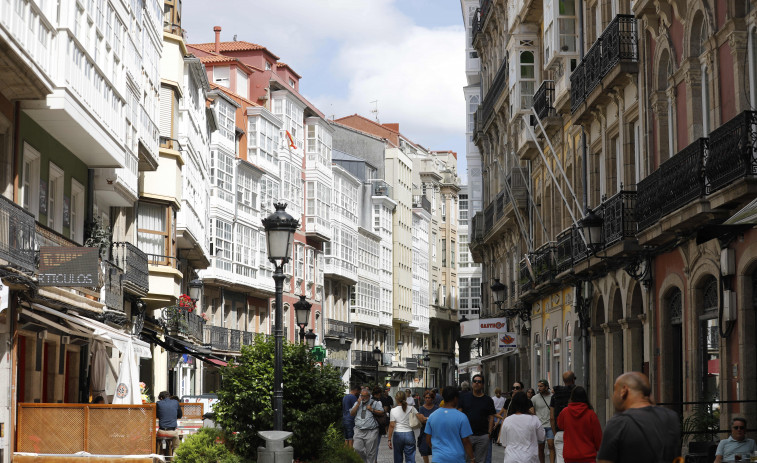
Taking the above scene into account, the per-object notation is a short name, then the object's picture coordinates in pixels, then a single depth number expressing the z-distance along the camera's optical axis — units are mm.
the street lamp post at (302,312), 30281
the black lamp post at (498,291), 40312
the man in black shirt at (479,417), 16656
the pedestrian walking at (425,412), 17844
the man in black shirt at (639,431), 6711
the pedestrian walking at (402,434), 18641
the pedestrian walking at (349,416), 21750
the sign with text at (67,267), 19453
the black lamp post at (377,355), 48750
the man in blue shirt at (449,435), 13211
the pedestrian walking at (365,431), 19953
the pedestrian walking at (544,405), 18922
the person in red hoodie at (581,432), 12141
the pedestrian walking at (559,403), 15242
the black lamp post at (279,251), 16516
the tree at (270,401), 17703
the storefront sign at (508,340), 38934
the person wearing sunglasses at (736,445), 14539
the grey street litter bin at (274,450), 15172
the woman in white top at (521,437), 13312
